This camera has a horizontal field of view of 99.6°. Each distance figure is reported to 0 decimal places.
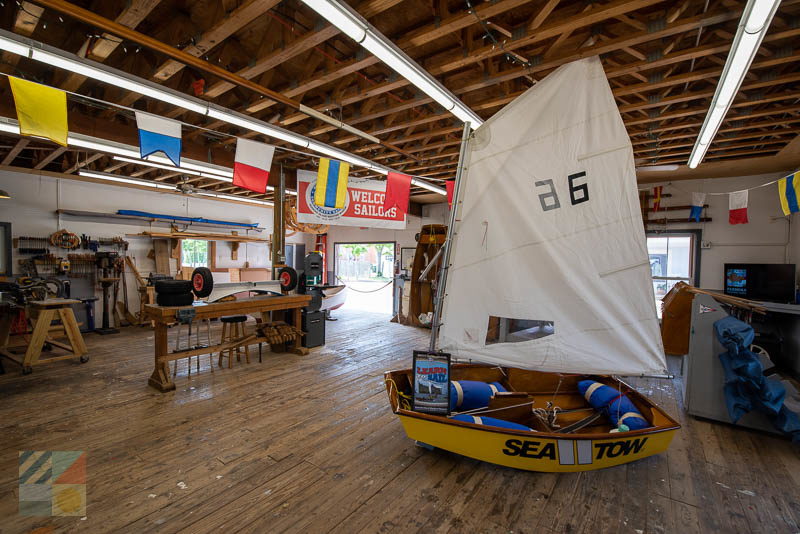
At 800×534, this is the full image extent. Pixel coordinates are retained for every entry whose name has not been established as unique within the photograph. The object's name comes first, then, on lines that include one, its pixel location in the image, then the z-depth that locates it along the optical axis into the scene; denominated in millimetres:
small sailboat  2080
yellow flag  3045
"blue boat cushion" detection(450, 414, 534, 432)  2438
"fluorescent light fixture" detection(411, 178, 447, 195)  7073
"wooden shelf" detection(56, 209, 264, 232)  7261
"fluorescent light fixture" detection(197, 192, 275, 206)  9320
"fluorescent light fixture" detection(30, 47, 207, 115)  2789
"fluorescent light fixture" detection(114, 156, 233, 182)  5998
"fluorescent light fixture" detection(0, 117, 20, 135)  4191
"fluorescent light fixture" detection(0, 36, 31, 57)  2551
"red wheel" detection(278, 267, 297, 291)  6020
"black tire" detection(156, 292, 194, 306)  4082
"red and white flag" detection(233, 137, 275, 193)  4629
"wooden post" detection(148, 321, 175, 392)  3990
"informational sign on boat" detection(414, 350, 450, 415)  2463
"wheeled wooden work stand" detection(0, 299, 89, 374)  4527
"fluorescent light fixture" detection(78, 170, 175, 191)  6962
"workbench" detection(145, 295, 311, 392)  3965
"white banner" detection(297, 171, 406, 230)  6121
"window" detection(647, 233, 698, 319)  7820
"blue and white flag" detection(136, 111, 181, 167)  3824
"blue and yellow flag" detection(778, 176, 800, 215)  4738
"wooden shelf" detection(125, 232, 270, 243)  8398
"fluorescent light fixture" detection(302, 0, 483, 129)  2316
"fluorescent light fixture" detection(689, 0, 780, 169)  2121
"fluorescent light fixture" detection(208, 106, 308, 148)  3998
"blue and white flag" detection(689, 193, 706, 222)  6816
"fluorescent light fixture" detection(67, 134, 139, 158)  4619
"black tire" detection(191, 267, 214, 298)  4543
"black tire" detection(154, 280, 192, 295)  4070
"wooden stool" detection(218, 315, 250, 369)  5145
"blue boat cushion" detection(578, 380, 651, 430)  2496
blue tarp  2820
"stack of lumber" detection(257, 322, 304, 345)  5379
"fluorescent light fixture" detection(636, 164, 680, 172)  5969
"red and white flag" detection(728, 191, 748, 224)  6398
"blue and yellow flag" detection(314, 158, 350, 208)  5452
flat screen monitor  6000
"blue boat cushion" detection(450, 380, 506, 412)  2850
